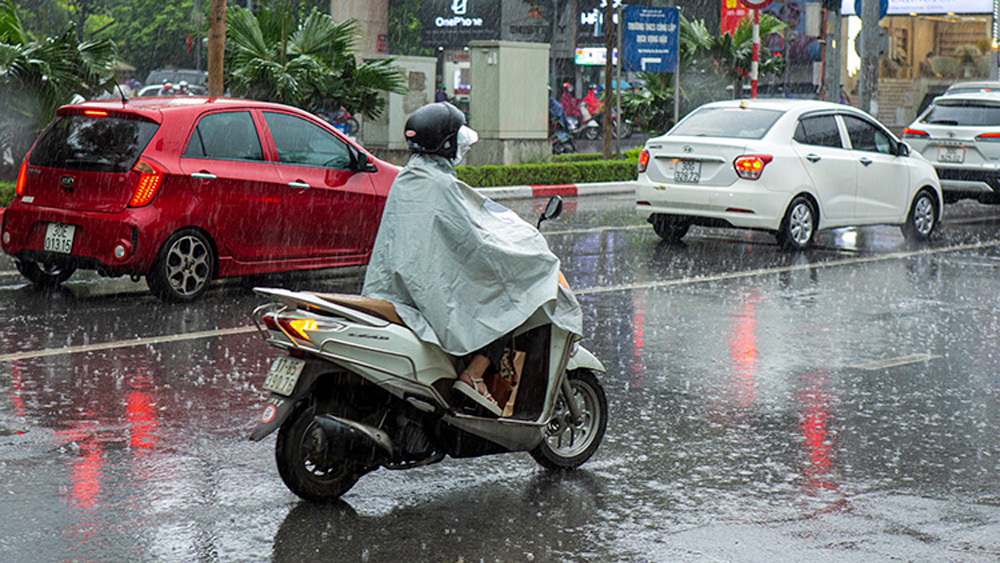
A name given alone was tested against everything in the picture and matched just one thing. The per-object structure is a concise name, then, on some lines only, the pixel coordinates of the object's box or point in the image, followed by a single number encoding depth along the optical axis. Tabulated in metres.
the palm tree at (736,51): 28.27
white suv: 18.89
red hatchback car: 9.84
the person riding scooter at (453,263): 5.16
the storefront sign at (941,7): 44.88
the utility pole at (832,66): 25.62
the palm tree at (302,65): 18.23
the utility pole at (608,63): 25.70
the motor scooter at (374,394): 5.02
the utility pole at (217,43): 16.19
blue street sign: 24.89
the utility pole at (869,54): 25.59
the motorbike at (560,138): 34.53
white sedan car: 14.02
